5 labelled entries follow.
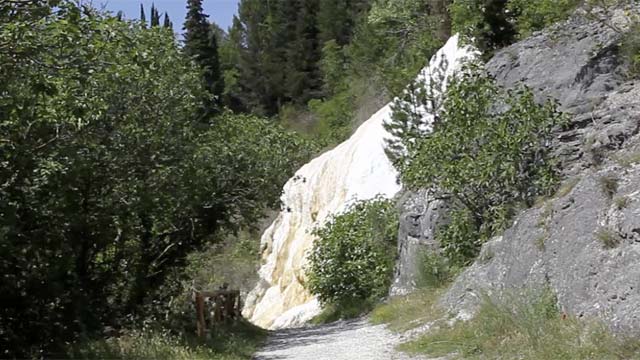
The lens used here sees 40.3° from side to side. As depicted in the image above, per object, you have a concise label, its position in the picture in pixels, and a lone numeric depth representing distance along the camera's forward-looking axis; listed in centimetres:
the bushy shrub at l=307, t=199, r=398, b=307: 2497
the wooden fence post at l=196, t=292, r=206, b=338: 1490
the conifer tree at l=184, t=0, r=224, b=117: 6119
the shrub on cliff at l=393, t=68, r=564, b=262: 1591
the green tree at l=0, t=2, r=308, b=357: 830
